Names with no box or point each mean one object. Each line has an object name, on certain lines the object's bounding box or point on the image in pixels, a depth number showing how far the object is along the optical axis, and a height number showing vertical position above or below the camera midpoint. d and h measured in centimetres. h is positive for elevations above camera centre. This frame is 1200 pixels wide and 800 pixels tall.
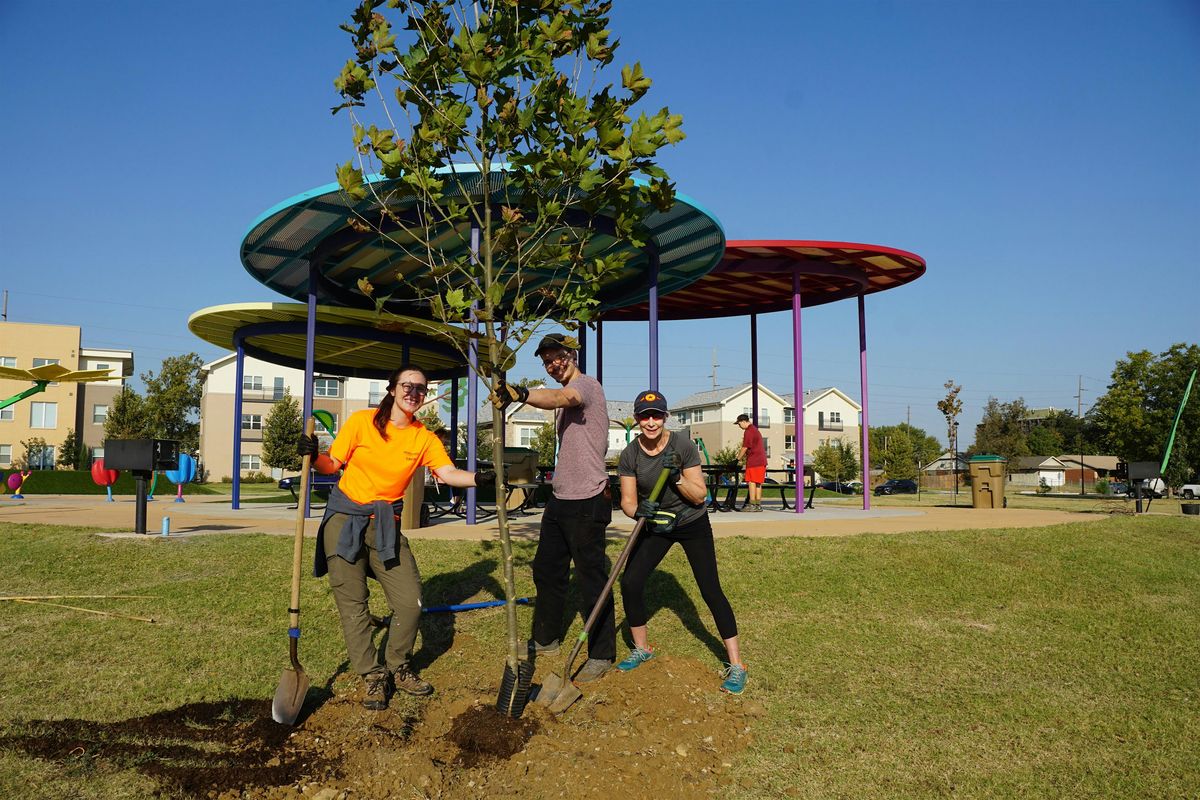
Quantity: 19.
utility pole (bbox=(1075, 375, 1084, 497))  7395 +242
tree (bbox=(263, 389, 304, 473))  4225 +72
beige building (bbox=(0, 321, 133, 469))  4500 +283
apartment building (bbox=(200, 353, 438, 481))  5188 +317
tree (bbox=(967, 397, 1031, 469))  5881 +104
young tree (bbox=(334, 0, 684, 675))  378 +158
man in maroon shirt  1277 -17
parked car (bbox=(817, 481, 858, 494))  4299 -248
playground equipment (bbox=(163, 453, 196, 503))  1248 -36
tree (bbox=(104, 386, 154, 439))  3447 +125
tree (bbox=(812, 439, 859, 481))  5044 -113
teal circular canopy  1051 +313
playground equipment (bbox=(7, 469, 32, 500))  1748 -82
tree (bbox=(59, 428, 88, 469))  3928 -40
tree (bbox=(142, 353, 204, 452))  3553 +221
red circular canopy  1302 +318
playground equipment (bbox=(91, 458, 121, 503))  1594 -61
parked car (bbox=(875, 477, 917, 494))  4575 -257
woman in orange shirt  417 -43
